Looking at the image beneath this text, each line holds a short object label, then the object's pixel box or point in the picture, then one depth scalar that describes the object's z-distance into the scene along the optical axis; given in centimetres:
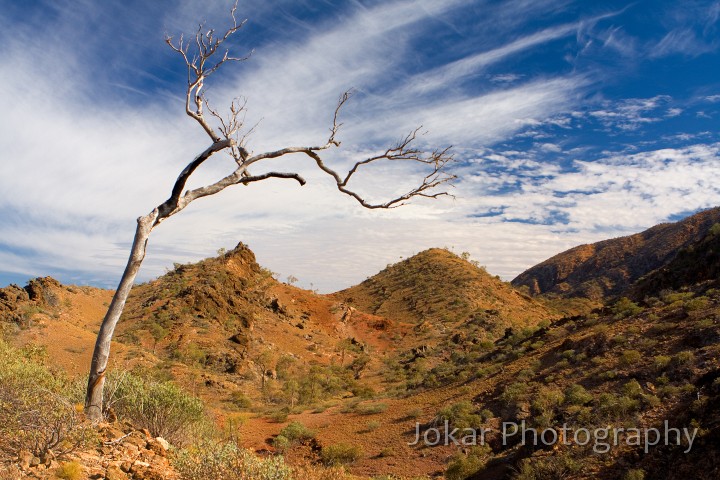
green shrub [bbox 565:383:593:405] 1263
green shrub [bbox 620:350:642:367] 1370
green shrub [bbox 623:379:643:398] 1185
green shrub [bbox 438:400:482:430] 1380
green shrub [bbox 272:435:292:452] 1422
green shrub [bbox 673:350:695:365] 1224
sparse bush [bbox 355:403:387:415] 1781
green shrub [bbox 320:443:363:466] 1306
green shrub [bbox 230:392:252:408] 2145
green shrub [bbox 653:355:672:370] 1259
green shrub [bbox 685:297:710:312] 1554
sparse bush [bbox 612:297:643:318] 1841
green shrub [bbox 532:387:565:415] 1299
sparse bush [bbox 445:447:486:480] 1104
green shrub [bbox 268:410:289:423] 1781
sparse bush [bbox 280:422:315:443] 1525
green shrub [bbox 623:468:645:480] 825
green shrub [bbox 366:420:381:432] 1567
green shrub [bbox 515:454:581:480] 935
